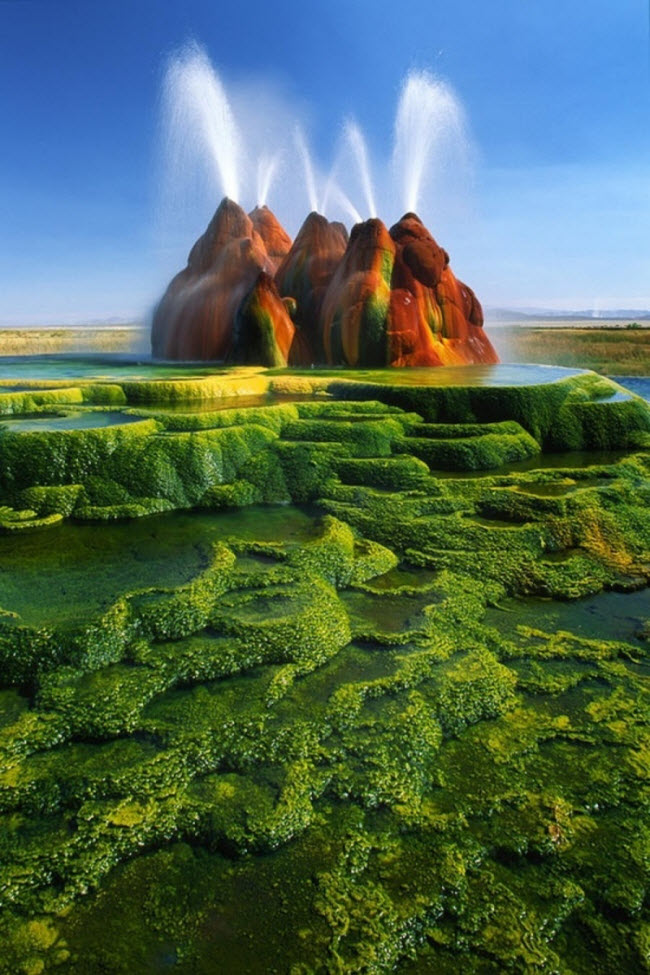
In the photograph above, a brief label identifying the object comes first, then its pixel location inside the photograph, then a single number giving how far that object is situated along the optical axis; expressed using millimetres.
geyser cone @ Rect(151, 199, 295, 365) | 29344
